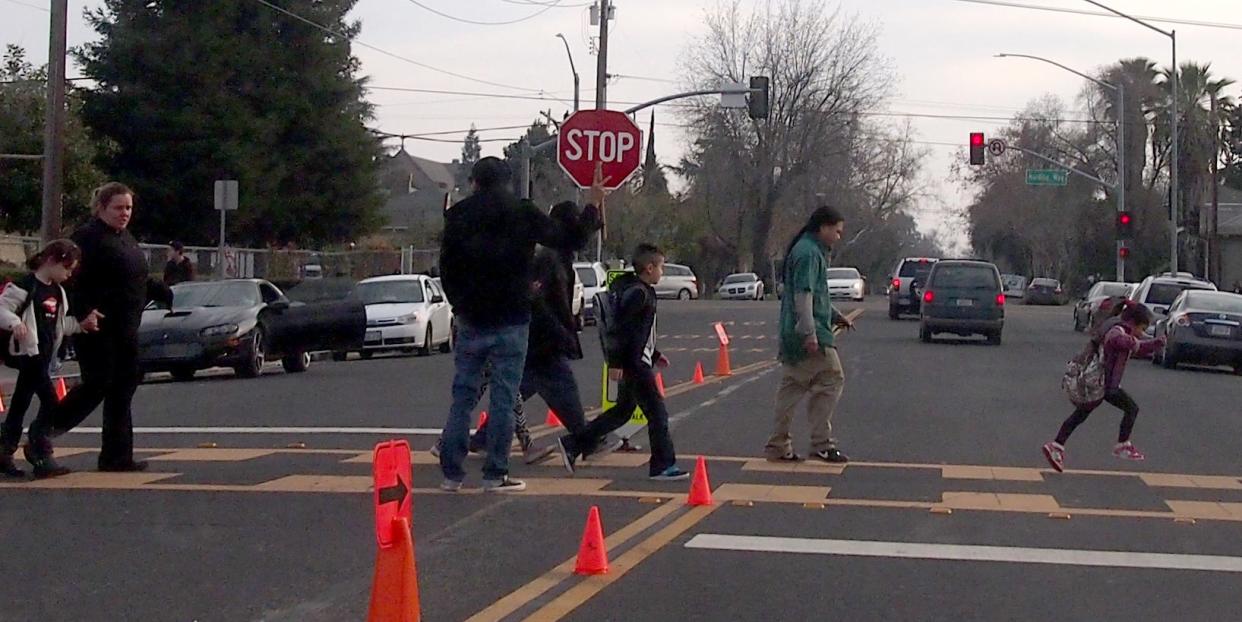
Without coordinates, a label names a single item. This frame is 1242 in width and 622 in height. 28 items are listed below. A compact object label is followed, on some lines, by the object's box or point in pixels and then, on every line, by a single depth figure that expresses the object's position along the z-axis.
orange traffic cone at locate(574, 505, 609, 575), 7.33
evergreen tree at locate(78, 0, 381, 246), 43.00
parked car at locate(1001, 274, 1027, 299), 79.94
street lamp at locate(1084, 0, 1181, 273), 45.12
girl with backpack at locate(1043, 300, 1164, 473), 11.77
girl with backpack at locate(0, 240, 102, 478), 10.06
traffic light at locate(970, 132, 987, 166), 47.97
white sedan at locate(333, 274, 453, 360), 25.72
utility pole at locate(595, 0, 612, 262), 37.22
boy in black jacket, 10.35
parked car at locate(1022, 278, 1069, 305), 67.94
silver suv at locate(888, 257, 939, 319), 41.16
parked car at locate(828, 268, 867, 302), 56.69
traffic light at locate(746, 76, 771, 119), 37.00
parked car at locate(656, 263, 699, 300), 63.22
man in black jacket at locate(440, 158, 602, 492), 9.35
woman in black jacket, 10.15
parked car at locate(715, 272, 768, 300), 64.19
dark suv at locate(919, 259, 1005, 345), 30.30
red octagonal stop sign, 20.69
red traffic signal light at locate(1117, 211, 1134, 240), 48.41
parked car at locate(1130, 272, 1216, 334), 31.79
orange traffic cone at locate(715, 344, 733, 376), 21.06
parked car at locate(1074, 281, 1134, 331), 37.31
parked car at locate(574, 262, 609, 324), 35.66
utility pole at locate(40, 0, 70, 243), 22.22
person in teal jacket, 11.08
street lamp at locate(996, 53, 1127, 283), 49.88
